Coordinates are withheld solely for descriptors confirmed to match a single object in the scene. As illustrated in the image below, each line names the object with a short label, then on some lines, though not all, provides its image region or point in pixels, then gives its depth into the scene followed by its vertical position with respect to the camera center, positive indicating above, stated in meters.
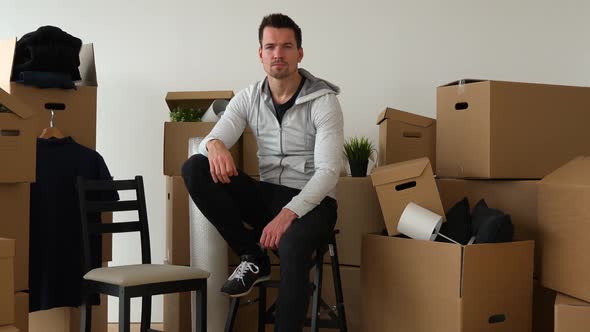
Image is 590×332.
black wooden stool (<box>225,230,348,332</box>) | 2.47 -0.50
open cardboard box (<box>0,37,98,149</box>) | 3.02 +0.25
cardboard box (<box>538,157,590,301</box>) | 2.30 -0.19
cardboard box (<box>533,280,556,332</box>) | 2.72 -0.51
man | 2.31 -0.02
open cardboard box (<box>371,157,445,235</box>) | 2.64 -0.08
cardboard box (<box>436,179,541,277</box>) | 2.71 -0.11
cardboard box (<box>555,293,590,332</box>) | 2.22 -0.44
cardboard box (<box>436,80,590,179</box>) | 2.71 +0.16
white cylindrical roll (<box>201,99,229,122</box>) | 3.16 +0.24
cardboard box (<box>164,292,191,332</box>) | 3.06 -0.62
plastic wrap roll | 2.82 -0.37
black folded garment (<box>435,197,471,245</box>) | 2.52 -0.19
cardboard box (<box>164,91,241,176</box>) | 3.12 +0.10
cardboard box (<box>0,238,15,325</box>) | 2.01 -0.33
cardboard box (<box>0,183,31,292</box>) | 2.58 -0.21
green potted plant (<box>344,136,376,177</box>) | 3.12 +0.05
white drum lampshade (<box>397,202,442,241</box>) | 2.49 -0.19
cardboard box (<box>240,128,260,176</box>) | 3.13 +0.05
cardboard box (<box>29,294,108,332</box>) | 3.03 -0.66
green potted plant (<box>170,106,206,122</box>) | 3.22 +0.22
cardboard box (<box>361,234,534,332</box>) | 2.35 -0.39
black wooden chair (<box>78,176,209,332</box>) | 2.28 -0.35
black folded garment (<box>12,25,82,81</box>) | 3.02 +0.45
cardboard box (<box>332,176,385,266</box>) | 3.00 -0.20
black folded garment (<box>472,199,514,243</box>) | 2.39 -0.19
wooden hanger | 2.94 +0.12
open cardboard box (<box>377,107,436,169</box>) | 3.13 +0.14
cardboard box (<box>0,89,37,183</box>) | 2.53 +0.07
